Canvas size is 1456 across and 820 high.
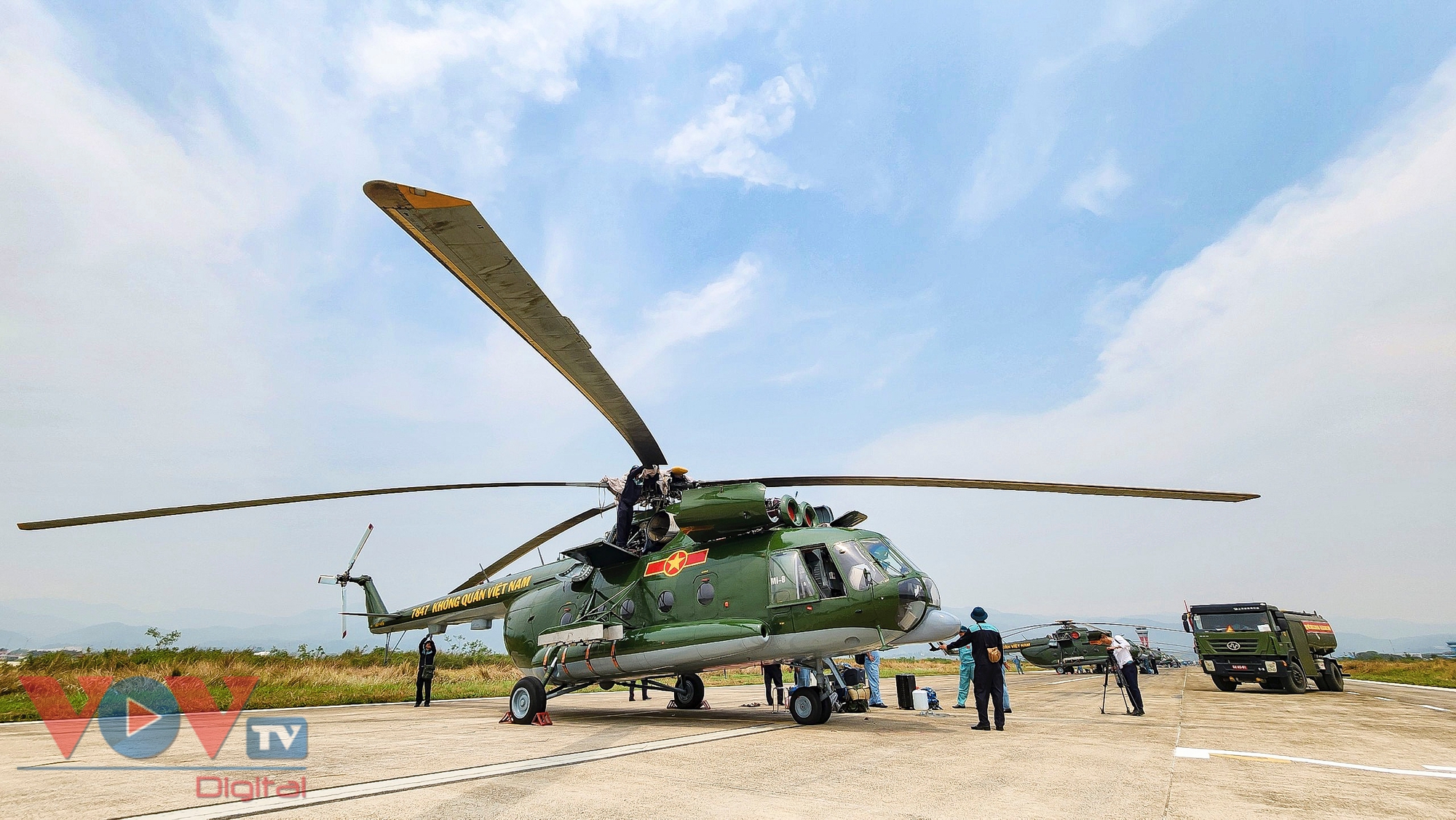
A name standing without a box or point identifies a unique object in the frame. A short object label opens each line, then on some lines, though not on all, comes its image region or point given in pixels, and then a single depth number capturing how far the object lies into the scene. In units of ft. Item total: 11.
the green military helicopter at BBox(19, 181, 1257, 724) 31.73
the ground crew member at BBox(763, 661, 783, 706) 49.03
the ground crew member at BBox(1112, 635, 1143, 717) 41.32
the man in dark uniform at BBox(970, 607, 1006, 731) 32.91
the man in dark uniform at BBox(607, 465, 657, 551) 34.73
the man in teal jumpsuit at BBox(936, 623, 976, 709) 34.86
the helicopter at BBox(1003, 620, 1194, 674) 105.81
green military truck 63.82
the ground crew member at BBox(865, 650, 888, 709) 49.14
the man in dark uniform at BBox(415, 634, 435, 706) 49.78
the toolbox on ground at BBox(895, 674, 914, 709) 46.21
